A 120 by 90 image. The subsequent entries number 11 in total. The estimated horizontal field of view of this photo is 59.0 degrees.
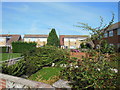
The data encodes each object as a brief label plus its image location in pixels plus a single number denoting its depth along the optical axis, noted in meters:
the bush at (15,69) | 4.45
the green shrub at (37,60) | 4.80
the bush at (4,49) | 19.56
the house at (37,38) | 40.19
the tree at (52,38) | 23.09
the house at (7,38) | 34.90
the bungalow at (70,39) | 37.59
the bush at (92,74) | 2.42
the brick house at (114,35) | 17.94
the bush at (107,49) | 3.12
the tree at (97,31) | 3.22
